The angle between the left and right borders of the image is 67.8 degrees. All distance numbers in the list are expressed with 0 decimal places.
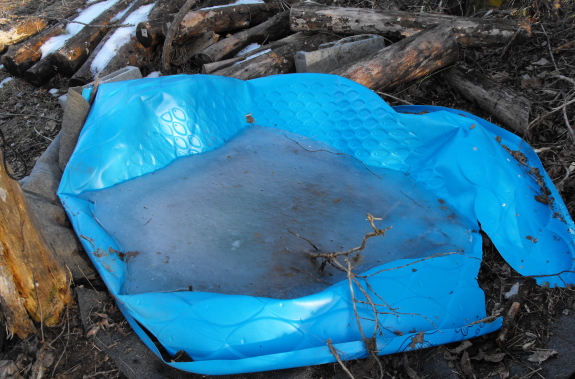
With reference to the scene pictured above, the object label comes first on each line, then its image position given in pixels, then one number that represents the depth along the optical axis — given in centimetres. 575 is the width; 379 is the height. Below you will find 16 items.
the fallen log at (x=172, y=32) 402
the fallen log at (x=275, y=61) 383
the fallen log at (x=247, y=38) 421
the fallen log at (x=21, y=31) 508
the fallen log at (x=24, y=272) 173
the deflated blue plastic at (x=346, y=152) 188
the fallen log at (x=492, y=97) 327
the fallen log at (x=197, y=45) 436
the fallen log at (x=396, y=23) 389
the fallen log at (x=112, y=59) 432
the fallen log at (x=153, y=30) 428
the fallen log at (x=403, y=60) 354
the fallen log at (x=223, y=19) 421
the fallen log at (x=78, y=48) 449
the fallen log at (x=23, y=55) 465
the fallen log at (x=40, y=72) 455
